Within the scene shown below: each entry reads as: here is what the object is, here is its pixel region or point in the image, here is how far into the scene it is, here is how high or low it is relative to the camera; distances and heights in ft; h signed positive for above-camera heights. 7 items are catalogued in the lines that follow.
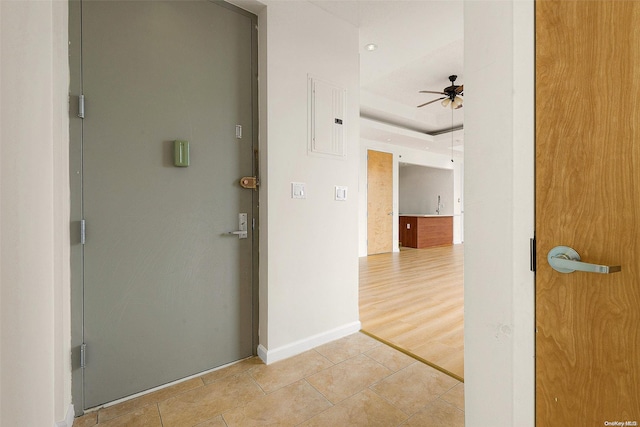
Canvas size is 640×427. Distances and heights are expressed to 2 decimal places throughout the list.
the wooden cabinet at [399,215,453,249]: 25.59 -2.02
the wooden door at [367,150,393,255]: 22.00 +0.58
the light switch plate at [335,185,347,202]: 7.99 +0.46
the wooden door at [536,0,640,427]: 1.95 +0.02
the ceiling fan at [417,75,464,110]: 14.94 +6.16
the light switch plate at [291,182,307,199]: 7.14 +0.48
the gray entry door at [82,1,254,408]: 5.28 +0.36
